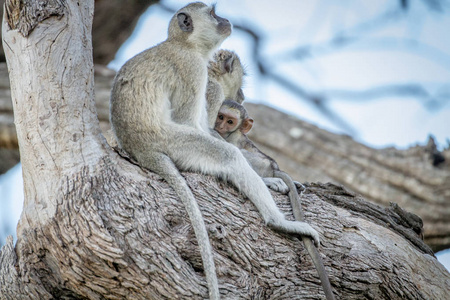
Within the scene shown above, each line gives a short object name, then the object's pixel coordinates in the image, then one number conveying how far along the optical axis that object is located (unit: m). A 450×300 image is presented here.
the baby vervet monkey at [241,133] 10.66
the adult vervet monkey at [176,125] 8.15
